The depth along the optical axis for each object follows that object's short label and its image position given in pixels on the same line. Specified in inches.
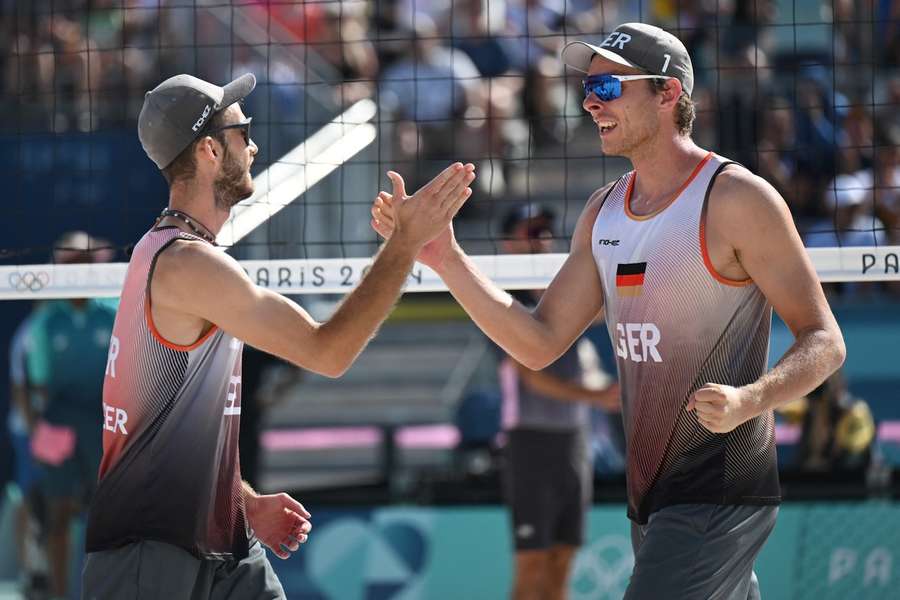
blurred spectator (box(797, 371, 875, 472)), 701.3
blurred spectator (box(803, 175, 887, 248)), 698.8
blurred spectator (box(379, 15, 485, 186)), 920.9
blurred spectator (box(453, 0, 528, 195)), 936.9
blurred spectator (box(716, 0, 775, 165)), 794.8
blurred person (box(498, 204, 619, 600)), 631.2
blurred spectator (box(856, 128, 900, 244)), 757.3
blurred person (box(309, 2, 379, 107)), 940.0
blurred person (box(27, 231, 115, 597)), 711.7
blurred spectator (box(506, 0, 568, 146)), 940.0
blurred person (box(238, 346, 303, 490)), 770.8
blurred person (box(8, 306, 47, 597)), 725.9
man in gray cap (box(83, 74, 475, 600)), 316.2
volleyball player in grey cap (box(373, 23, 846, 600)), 323.6
